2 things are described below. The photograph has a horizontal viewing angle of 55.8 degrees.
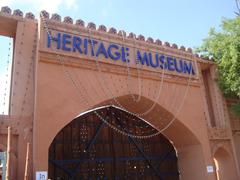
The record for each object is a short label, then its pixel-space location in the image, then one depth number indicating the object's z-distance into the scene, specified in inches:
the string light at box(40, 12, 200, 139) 231.2
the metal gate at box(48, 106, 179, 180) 244.2
